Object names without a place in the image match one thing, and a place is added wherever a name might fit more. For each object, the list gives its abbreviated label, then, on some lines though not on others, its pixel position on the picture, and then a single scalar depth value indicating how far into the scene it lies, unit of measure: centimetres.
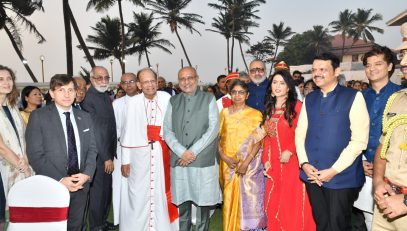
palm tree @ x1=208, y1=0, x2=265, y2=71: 4156
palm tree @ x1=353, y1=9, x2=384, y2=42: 5691
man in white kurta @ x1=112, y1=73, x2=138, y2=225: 507
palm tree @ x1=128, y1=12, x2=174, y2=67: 3778
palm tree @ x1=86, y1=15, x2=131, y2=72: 3591
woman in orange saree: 392
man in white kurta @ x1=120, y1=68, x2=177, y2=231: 436
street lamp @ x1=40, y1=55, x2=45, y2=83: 2653
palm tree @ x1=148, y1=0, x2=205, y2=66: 3697
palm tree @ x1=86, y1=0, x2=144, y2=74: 2575
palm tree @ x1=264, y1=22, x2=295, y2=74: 5581
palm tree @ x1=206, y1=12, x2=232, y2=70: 4254
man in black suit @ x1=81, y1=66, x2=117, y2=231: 453
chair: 256
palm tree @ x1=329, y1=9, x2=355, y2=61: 5757
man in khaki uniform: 236
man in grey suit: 323
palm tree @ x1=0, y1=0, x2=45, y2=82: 2275
